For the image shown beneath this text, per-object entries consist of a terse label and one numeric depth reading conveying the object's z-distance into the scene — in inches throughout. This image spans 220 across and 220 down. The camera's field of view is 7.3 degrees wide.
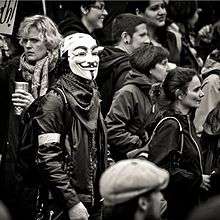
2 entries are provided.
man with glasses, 684.2
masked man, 508.3
